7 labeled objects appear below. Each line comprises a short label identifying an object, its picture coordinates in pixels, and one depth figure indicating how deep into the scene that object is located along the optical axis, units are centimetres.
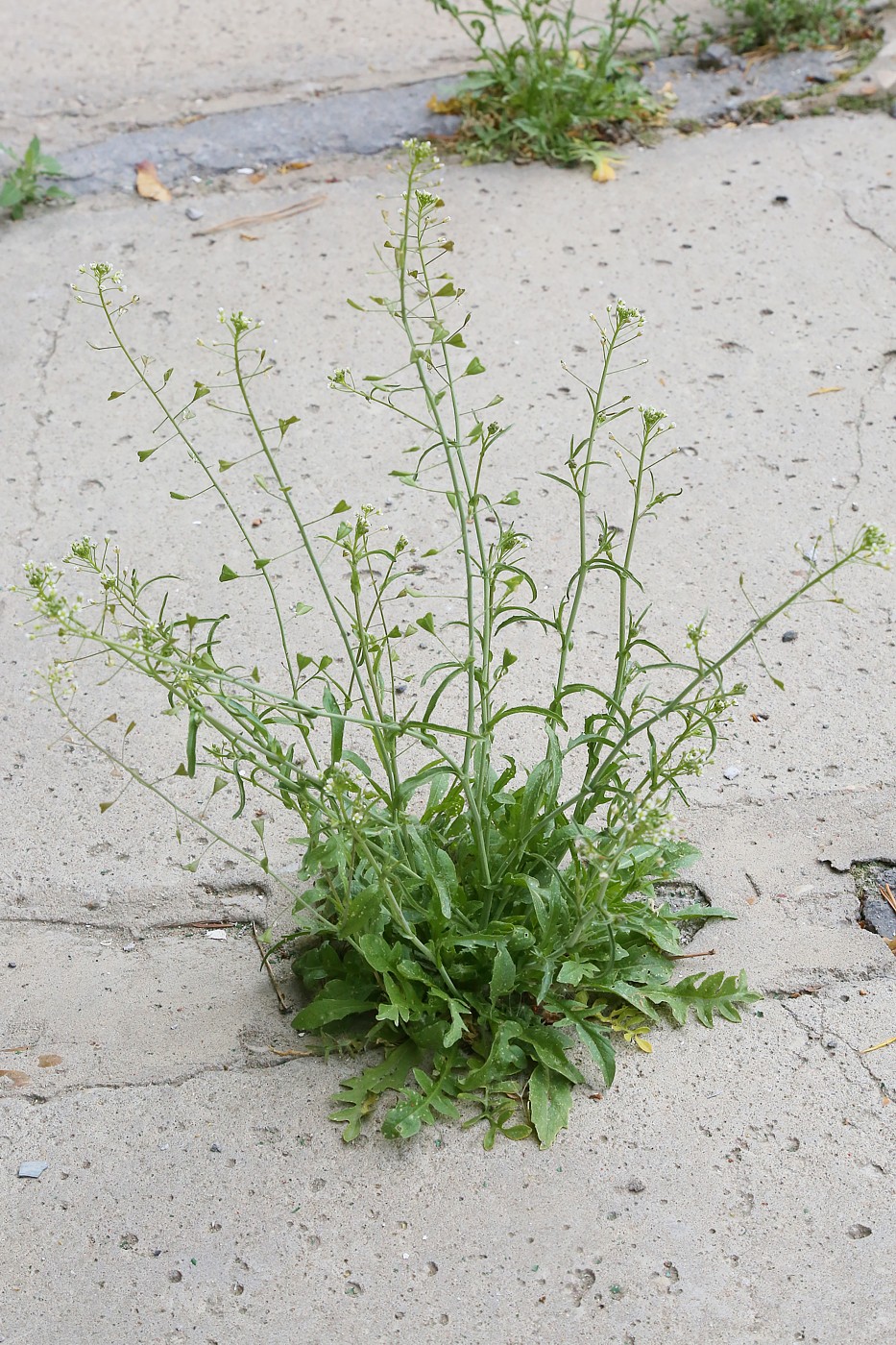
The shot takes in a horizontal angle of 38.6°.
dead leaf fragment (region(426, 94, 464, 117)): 411
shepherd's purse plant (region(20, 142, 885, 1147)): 158
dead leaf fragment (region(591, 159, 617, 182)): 389
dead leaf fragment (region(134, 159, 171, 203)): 391
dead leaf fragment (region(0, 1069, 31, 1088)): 187
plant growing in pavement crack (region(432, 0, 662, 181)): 393
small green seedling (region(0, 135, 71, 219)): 379
